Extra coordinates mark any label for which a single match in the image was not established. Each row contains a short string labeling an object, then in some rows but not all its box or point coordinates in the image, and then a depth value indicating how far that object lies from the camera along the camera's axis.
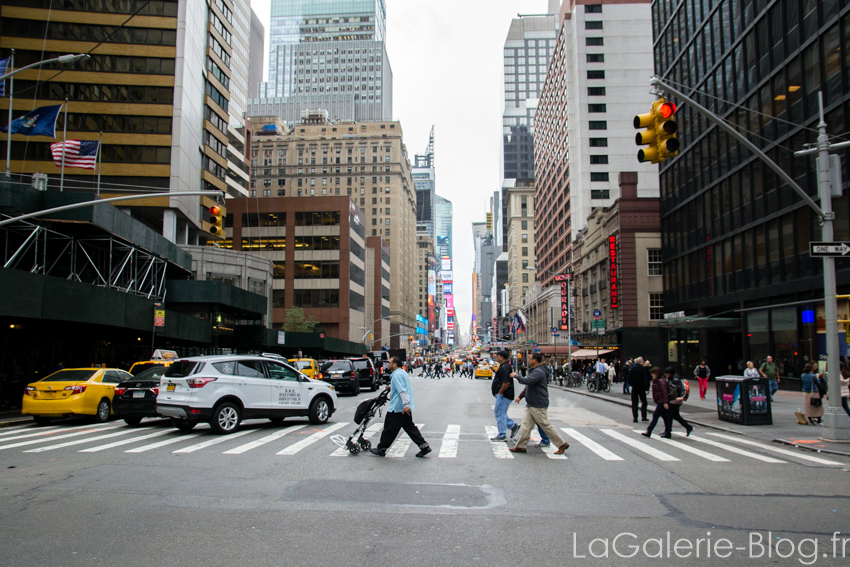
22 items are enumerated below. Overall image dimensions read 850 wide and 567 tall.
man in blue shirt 9.90
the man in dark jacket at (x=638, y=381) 16.20
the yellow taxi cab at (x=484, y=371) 55.03
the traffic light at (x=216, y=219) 16.80
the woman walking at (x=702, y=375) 25.21
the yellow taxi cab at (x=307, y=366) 29.13
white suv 12.64
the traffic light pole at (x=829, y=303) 12.71
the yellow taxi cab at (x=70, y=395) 14.86
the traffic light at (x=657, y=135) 9.64
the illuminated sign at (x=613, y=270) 52.59
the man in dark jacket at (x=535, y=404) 10.70
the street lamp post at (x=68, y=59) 14.40
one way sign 13.02
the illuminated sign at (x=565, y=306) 62.54
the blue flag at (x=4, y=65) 18.86
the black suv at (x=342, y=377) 27.69
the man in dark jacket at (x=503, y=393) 11.99
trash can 15.52
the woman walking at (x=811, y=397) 15.45
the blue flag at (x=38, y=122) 21.77
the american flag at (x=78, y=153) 24.25
